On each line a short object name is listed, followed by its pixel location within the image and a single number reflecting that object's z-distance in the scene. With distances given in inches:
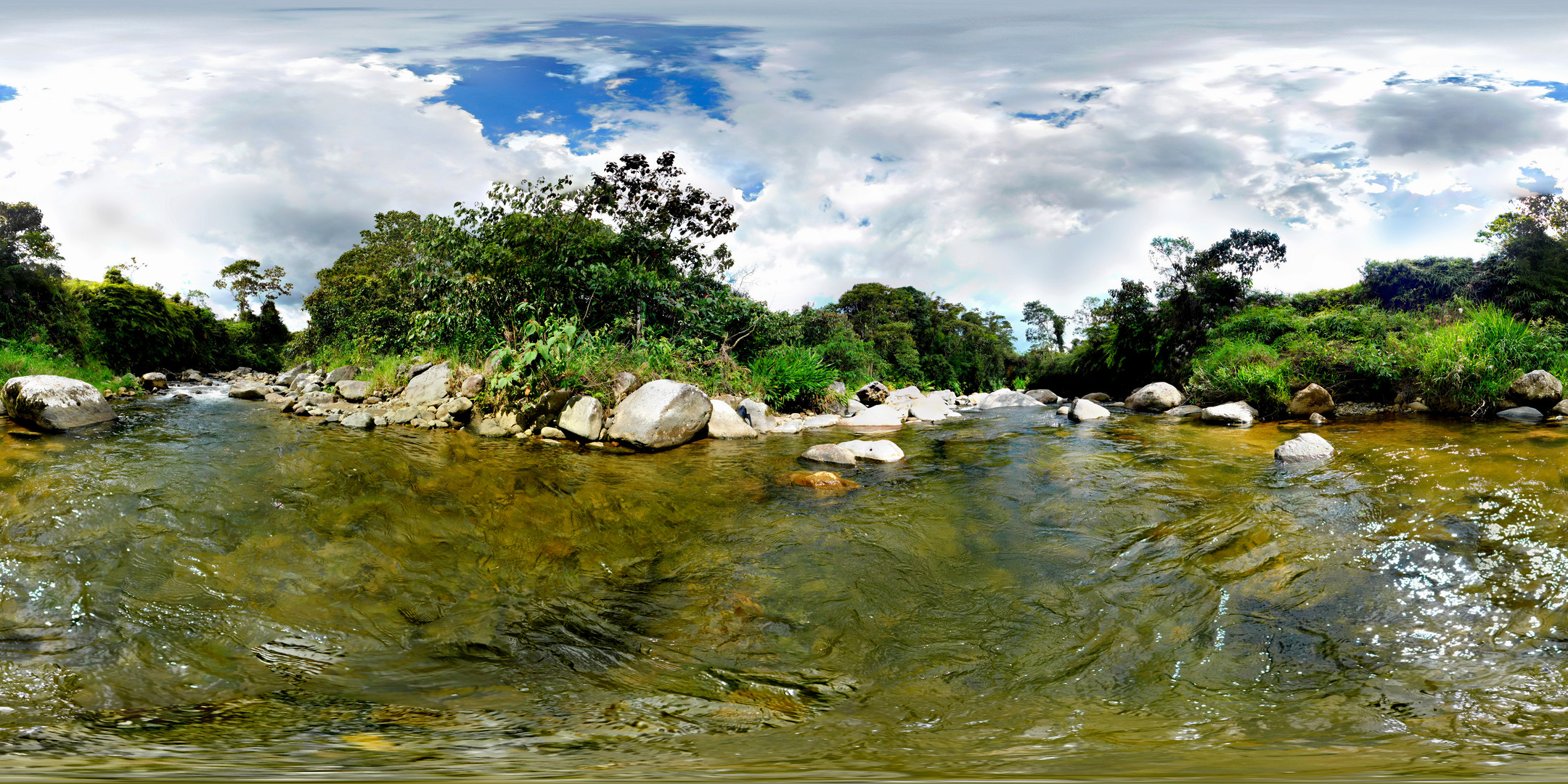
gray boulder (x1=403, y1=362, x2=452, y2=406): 495.5
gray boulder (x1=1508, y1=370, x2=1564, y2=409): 378.9
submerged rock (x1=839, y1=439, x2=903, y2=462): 336.5
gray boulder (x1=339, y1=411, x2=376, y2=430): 445.4
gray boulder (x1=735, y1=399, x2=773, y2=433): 468.4
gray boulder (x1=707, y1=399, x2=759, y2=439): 430.3
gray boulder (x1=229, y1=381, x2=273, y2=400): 705.6
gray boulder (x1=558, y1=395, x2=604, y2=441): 395.9
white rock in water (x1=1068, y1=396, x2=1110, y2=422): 548.7
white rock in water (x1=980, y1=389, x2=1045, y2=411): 824.3
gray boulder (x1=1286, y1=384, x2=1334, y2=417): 465.4
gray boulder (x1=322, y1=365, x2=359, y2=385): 775.1
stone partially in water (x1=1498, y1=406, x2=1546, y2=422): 359.9
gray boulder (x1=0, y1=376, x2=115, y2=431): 350.6
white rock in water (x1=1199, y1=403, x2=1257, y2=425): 455.5
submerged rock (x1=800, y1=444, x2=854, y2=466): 326.0
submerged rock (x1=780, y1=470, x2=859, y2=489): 277.7
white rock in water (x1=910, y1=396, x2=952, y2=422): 592.7
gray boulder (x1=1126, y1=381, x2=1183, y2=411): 642.8
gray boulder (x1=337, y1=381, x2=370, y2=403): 590.6
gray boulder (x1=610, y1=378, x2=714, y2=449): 381.4
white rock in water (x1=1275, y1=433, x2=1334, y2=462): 281.0
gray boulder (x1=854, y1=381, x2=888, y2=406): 795.4
